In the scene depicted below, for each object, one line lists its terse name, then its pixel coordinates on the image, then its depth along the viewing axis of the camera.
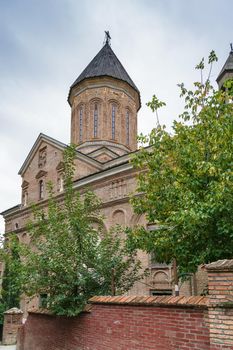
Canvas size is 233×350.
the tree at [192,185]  8.07
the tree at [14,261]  10.93
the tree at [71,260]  10.26
